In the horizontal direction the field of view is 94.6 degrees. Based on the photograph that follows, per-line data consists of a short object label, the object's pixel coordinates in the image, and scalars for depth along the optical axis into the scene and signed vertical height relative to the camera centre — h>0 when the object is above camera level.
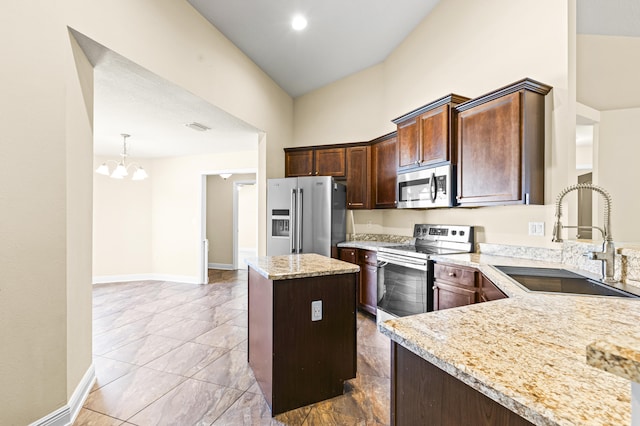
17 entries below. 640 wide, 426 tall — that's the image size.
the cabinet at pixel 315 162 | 4.33 +0.77
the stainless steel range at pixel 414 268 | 2.76 -0.56
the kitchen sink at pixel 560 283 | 1.48 -0.41
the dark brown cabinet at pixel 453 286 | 2.29 -0.61
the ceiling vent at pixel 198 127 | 3.79 +1.13
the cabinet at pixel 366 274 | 3.55 -0.76
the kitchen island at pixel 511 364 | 0.55 -0.36
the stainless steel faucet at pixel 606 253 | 1.60 -0.22
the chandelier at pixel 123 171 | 4.25 +0.62
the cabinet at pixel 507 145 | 2.31 +0.55
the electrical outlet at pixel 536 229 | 2.45 -0.14
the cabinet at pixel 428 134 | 2.82 +0.82
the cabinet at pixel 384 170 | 3.79 +0.56
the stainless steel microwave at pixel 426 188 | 2.85 +0.26
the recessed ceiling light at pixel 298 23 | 3.13 +2.06
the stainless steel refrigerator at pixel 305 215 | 3.86 -0.04
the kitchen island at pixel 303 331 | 1.87 -0.80
